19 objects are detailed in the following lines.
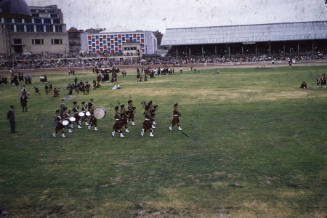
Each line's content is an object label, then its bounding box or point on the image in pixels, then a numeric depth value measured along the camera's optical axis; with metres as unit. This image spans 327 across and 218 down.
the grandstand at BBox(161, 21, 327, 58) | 81.31
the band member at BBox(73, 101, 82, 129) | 18.59
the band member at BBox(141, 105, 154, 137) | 16.00
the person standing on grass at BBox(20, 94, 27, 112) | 24.27
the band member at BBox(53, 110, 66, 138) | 16.72
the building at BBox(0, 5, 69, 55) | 98.75
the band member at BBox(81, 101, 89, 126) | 19.06
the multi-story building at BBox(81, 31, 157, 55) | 117.08
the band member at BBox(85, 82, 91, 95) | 33.72
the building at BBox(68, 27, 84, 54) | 143.57
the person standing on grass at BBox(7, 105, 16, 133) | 17.41
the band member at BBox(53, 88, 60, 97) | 32.59
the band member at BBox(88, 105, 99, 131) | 17.83
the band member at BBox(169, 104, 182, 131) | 16.91
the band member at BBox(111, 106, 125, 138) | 16.12
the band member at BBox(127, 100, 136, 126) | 18.41
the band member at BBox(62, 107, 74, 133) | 17.17
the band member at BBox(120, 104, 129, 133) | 16.47
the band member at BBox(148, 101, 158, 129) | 16.48
